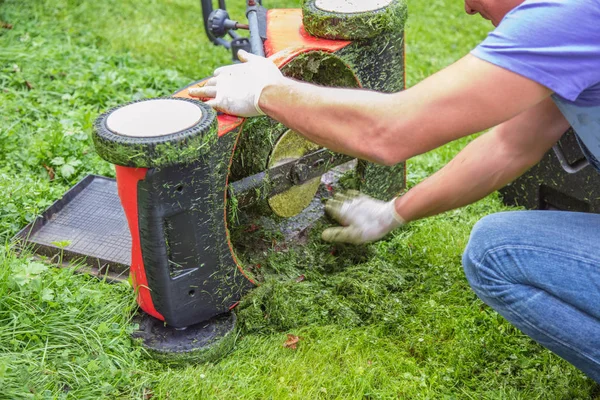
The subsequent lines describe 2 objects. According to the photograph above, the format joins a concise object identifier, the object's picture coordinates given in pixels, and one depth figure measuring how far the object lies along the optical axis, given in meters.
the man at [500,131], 1.61
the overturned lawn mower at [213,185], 2.06
